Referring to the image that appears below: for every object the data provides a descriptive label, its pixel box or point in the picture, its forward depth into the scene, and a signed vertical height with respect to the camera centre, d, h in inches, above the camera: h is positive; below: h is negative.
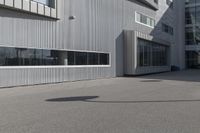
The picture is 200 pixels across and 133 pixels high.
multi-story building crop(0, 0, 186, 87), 483.7 +73.3
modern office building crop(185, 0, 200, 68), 1391.5 +209.0
